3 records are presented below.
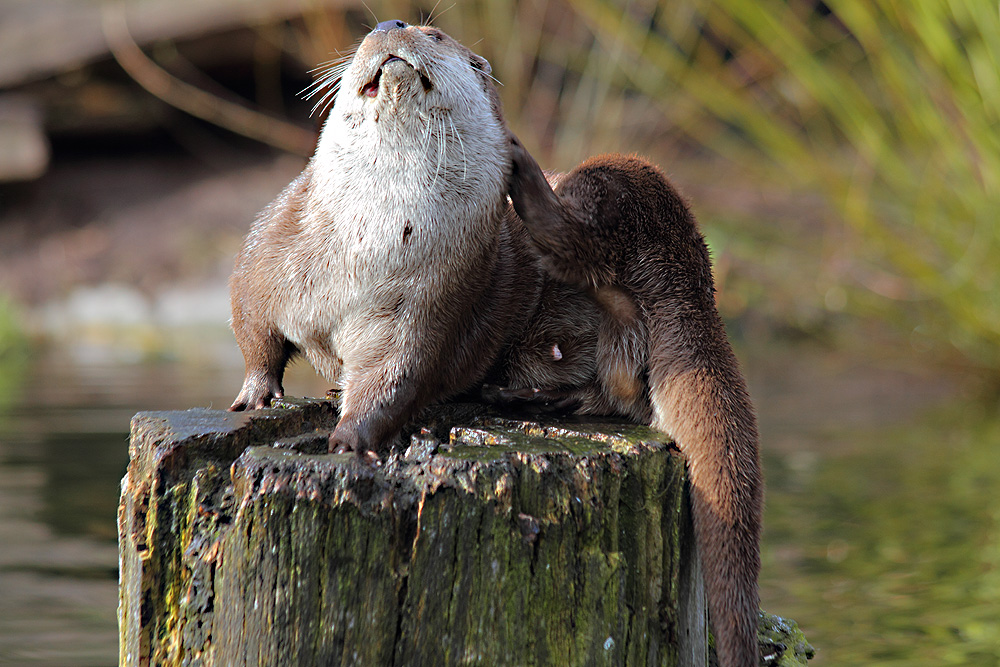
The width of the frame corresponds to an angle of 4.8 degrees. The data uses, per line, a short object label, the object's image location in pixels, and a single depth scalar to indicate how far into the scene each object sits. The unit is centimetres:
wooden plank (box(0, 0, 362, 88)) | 2311
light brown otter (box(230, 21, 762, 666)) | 872
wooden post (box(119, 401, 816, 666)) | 861
